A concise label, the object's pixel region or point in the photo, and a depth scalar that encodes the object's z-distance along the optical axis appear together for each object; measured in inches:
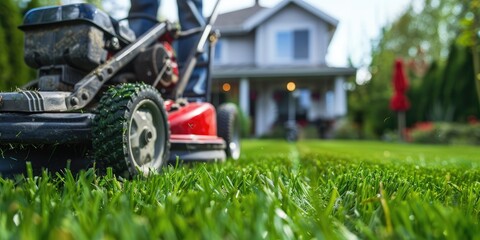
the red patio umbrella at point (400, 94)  666.2
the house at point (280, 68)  681.6
